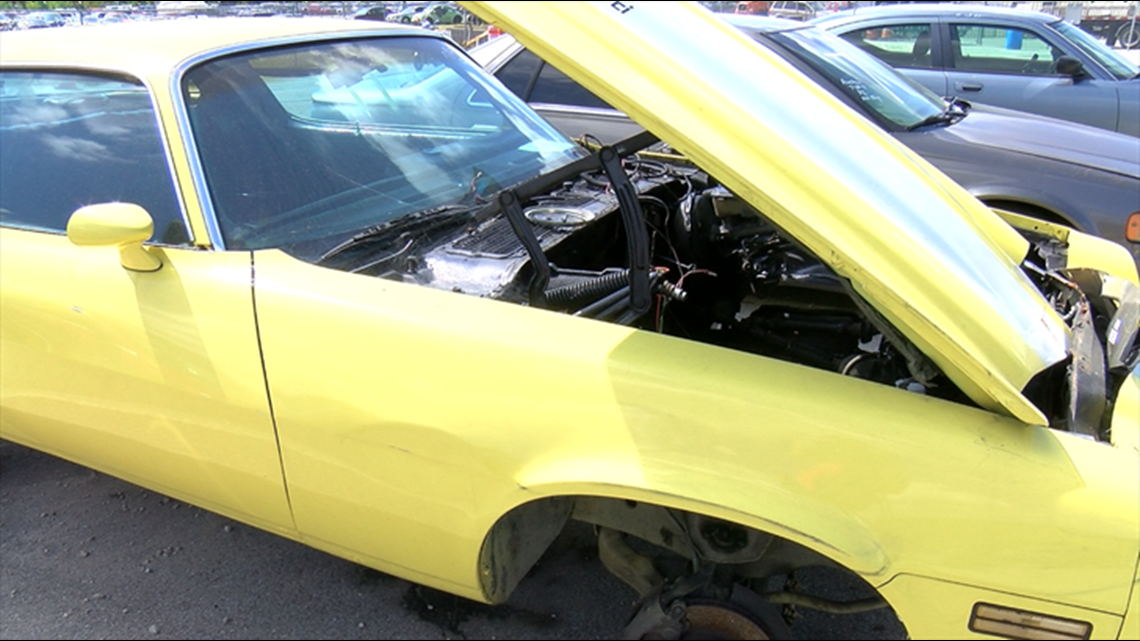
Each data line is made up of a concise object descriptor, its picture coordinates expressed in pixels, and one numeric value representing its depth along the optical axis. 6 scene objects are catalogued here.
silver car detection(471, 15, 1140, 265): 4.05
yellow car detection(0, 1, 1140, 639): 1.49
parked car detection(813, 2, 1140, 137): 6.03
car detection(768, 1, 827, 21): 20.08
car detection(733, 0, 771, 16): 23.55
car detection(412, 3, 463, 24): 18.92
